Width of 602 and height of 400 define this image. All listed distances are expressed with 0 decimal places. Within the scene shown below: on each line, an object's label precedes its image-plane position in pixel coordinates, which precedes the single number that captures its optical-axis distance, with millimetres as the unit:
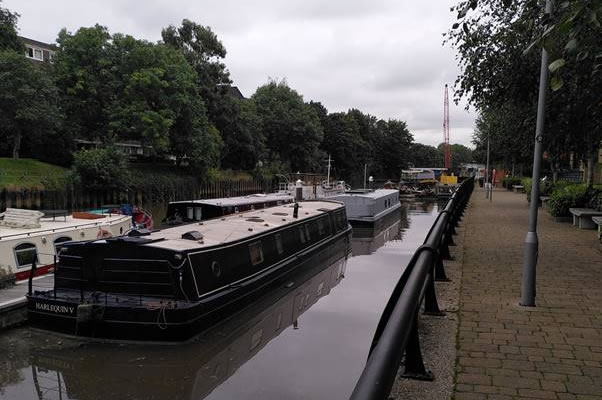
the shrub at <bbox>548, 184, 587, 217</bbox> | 18641
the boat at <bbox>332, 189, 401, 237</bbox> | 28256
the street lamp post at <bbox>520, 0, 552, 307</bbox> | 6723
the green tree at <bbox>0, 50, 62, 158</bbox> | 35094
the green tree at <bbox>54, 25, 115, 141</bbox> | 42750
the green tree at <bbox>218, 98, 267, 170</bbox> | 58562
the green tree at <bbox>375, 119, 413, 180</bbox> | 102625
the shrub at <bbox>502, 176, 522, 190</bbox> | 53956
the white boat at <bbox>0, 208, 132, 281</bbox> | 12231
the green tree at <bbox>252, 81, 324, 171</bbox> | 70250
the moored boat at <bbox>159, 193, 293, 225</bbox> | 18797
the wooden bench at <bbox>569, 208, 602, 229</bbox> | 15911
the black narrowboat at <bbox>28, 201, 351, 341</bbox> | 9820
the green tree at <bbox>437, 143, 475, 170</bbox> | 173025
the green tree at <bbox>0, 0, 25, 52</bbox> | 41062
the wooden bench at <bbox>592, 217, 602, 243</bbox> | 12961
